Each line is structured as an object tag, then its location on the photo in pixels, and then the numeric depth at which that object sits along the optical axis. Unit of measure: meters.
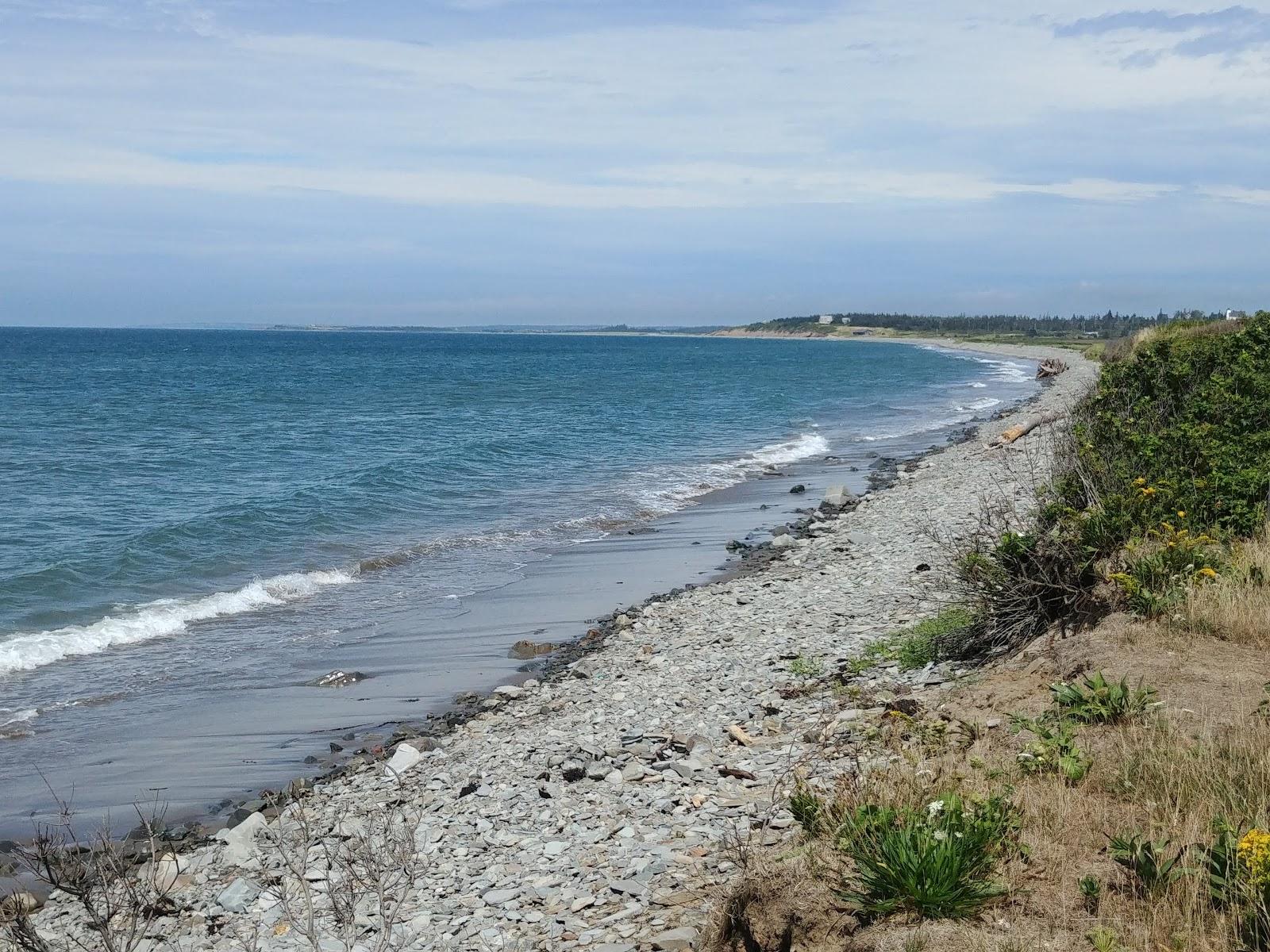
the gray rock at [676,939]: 5.01
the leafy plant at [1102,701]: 6.27
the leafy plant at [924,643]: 9.43
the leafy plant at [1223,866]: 4.12
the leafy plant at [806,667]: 9.98
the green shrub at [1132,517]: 8.62
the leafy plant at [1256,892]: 3.89
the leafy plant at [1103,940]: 4.10
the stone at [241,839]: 7.77
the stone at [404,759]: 9.32
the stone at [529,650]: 13.42
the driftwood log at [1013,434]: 30.14
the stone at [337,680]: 12.52
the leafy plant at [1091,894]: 4.42
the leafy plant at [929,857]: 4.46
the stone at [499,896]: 6.09
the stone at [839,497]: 23.08
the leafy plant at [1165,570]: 7.96
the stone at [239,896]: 6.95
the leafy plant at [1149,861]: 4.32
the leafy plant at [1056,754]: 5.53
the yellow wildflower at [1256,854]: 3.92
